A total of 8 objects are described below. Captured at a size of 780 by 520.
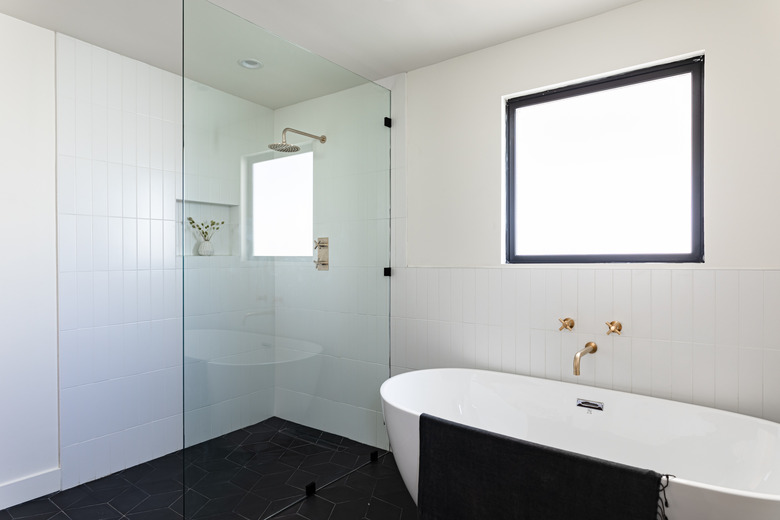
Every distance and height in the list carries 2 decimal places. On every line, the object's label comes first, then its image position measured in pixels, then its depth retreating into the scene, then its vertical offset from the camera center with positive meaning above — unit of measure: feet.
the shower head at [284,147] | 7.52 +1.90
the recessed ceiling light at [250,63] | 6.97 +3.09
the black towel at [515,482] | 4.72 -2.65
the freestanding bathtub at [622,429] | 4.43 -2.57
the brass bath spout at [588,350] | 6.98 -1.55
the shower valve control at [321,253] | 8.43 +0.07
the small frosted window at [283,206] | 7.24 +0.88
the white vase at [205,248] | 6.47 +0.12
